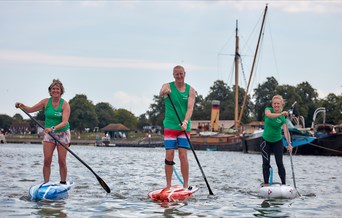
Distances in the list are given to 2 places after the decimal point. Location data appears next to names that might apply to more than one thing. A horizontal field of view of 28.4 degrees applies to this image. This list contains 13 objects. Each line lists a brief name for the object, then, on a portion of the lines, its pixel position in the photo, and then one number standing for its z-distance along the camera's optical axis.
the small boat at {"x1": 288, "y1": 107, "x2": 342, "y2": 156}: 65.35
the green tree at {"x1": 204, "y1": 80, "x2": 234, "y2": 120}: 174.88
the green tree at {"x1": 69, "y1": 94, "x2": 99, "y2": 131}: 193.62
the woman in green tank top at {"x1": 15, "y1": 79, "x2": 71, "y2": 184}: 14.28
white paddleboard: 15.26
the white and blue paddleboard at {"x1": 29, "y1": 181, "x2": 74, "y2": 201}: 13.62
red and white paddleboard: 13.77
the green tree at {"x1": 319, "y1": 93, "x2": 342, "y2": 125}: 124.06
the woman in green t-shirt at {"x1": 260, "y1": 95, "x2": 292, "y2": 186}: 15.85
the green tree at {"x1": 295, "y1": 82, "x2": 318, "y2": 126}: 139.38
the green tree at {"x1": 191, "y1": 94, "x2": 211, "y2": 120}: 170.91
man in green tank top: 14.20
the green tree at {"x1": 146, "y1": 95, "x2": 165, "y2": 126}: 188.38
